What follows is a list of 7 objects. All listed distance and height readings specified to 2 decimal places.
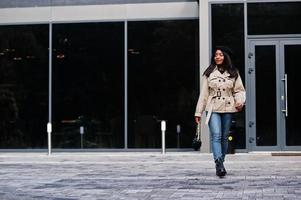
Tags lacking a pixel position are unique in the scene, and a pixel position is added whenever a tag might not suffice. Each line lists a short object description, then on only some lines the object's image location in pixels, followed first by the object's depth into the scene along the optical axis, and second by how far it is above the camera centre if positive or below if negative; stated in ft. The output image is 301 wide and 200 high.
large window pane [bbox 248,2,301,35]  50.01 +8.07
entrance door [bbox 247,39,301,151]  49.75 +1.77
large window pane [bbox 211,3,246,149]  50.19 +7.18
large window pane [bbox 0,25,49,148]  55.98 +2.92
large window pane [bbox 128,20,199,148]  53.67 +3.09
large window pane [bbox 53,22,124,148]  54.85 +2.80
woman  29.91 +0.82
